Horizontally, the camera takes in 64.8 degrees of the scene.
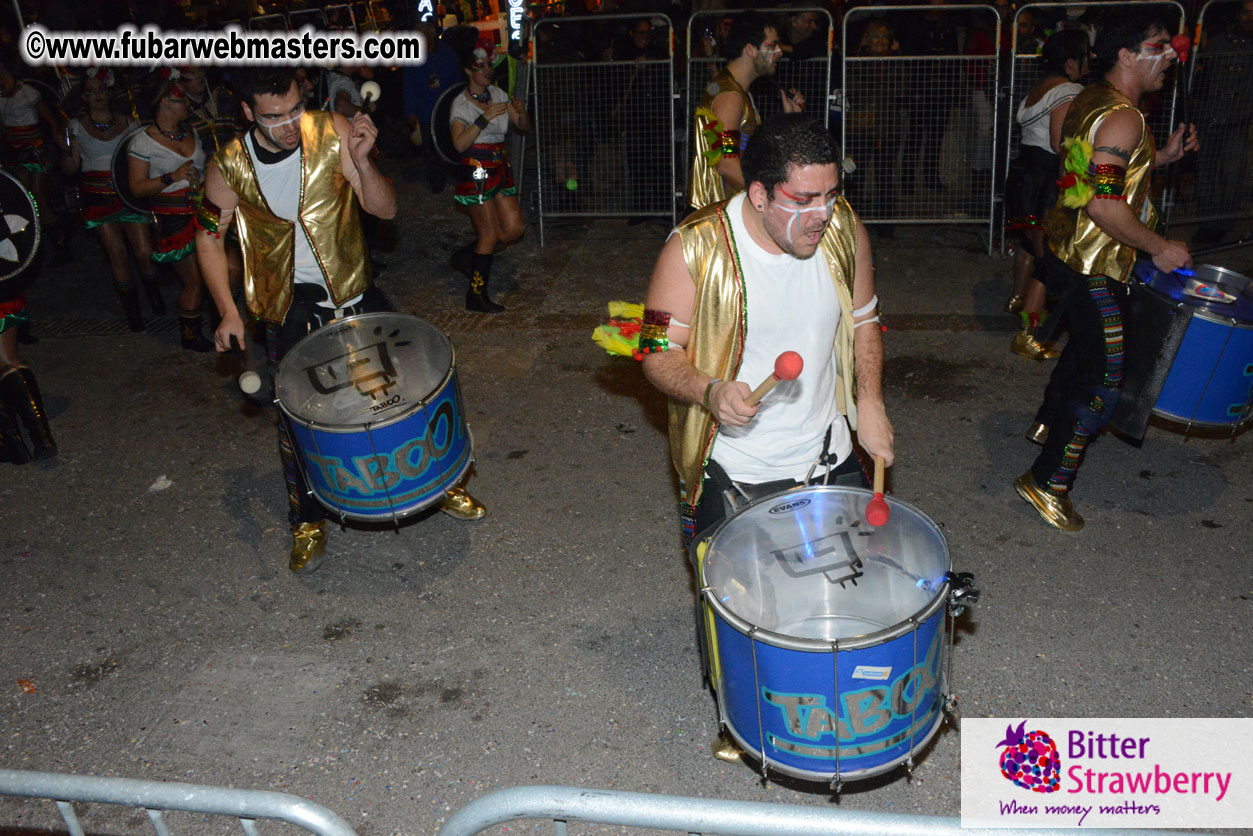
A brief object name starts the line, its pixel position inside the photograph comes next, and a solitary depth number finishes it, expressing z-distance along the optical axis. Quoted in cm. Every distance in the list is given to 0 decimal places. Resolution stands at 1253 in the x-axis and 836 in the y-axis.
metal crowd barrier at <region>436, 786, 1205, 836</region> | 162
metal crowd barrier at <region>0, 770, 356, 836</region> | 182
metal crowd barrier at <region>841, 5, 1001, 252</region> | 794
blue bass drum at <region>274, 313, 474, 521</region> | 357
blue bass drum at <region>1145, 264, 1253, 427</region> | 369
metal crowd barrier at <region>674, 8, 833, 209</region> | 772
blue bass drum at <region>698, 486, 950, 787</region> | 228
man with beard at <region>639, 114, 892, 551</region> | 258
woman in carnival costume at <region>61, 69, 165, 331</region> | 684
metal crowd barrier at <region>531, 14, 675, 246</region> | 827
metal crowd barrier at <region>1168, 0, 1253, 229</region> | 764
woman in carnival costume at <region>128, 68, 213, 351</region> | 627
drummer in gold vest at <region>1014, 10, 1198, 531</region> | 375
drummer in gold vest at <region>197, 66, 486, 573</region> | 389
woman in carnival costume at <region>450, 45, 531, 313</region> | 680
